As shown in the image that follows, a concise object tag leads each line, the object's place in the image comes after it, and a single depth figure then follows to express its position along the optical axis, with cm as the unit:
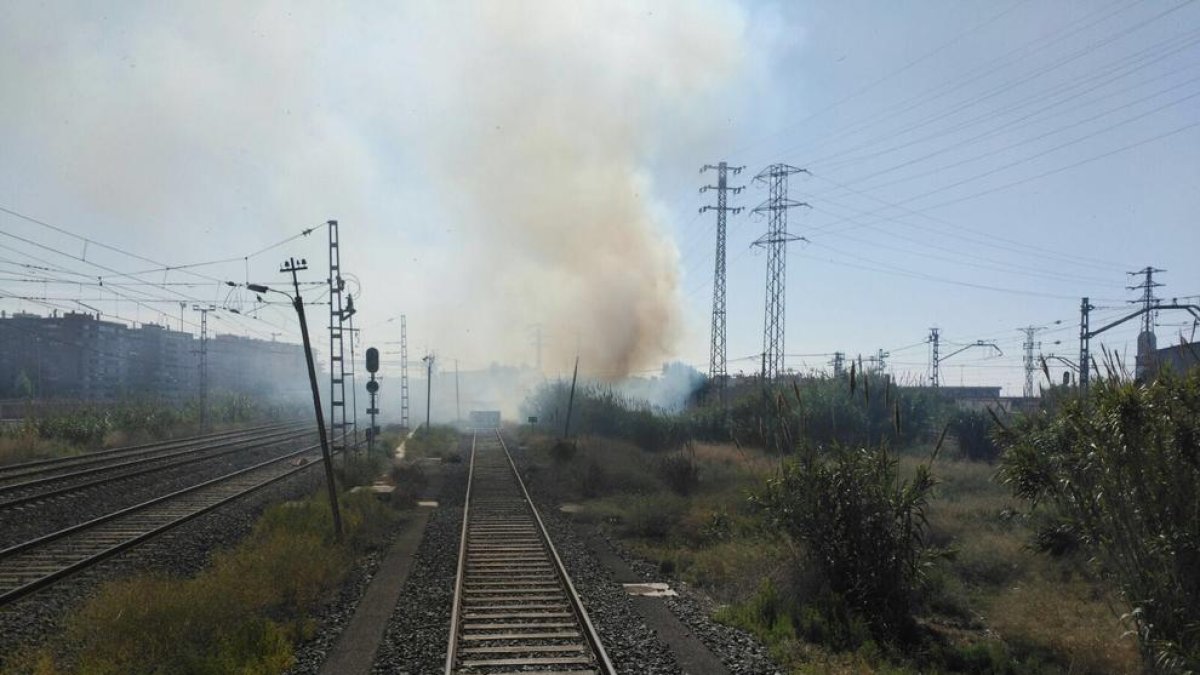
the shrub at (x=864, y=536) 1077
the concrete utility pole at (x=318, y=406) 1491
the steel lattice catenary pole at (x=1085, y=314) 4306
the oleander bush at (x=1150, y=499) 717
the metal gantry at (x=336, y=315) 2919
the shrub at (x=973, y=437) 3744
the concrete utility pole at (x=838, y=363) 4876
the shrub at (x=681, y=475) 2473
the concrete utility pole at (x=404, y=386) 6363
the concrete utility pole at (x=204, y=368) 5328
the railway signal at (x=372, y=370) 3258
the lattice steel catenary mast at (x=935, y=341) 7647
